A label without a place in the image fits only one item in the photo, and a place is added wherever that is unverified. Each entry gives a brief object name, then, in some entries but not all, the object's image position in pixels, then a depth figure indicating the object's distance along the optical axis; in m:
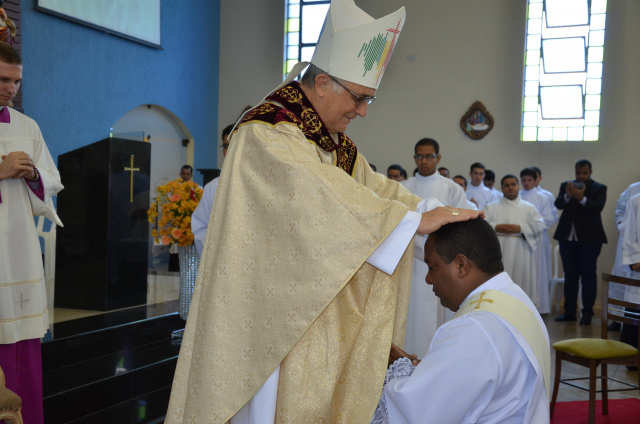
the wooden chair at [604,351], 4.30
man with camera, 8.14
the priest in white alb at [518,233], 8.34
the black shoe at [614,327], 7.77
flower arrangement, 5.38
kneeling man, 1.81
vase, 5.54
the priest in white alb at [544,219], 8.87
